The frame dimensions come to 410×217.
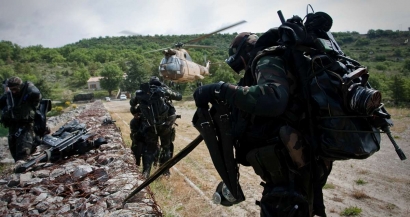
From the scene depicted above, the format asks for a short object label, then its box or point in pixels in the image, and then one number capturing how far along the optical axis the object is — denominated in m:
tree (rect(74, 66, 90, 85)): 80.56
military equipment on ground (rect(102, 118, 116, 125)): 10.72
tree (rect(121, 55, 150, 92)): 56.59
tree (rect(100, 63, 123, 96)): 66.06
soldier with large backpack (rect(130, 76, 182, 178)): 6.87
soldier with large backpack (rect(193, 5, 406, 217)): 2.14
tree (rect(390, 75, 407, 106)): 29.60
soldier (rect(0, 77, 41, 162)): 6.88
